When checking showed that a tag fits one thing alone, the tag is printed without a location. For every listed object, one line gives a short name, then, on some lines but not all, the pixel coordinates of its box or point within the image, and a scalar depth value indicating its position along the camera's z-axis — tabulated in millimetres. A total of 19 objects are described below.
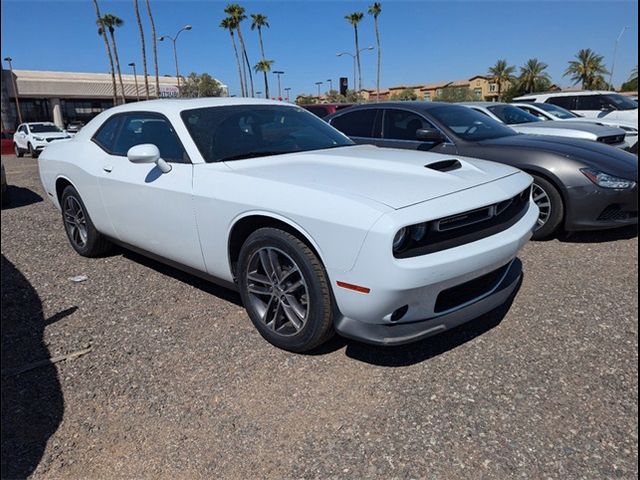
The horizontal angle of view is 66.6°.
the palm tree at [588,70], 58062
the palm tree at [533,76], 59906
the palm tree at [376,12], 49062
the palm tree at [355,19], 52250
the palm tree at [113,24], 39625
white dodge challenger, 2482
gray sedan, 4746
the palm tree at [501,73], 65062
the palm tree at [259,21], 54312
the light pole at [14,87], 40000
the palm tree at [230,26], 47562
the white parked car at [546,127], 7426
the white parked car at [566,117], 9703
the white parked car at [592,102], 13055
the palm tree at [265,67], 55281
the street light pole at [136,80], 50328
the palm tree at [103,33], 34531
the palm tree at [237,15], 46625
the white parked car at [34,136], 20438
